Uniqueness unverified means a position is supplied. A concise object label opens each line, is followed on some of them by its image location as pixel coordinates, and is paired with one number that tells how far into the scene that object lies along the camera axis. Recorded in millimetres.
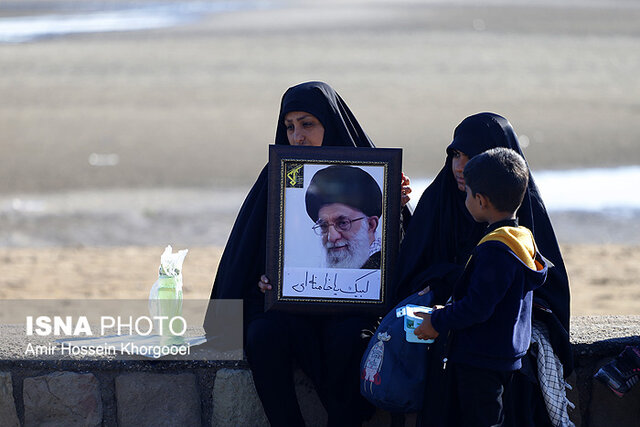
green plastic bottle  7820
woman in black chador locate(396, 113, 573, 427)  6969
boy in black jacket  6344
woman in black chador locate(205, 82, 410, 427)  7320
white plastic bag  7801
